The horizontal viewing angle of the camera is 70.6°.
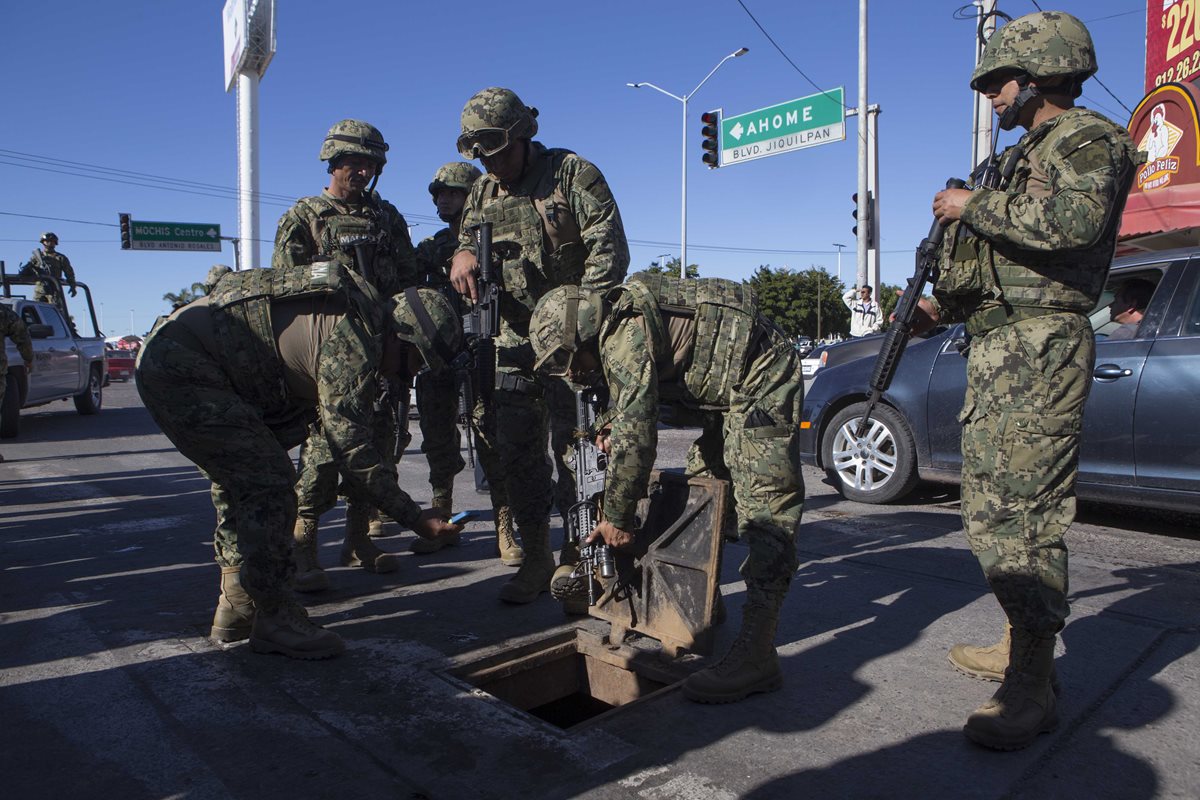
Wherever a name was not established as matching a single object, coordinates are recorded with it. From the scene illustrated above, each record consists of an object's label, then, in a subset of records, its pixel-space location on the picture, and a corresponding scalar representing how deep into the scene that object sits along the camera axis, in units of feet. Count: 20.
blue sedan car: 14.52
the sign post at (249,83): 88.74
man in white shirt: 44.65
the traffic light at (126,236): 108.88
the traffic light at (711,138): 66.95
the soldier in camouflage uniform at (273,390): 9.64
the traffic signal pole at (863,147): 55.62
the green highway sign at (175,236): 110.73
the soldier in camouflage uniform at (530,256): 12.02
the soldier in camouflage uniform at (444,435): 14.62
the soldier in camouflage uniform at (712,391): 8.89
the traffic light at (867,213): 56.59
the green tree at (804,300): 173.37
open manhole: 9.95
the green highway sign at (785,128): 57.16
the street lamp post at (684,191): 86.41
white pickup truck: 33.83
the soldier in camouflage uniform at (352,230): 14.07
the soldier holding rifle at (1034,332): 7.68
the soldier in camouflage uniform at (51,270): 45.44
